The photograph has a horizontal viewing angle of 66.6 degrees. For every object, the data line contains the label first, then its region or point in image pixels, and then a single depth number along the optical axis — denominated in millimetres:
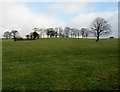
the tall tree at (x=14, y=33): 74291
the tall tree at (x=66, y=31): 89926
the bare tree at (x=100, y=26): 47820
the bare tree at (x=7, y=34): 82433
